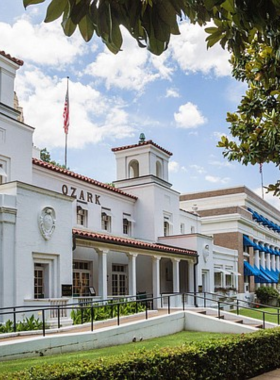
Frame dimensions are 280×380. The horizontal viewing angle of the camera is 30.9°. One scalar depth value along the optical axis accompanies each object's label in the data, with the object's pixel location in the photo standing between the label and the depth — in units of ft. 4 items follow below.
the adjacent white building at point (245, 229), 132.16
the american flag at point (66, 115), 118.93
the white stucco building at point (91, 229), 54.95
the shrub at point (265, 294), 136.87
